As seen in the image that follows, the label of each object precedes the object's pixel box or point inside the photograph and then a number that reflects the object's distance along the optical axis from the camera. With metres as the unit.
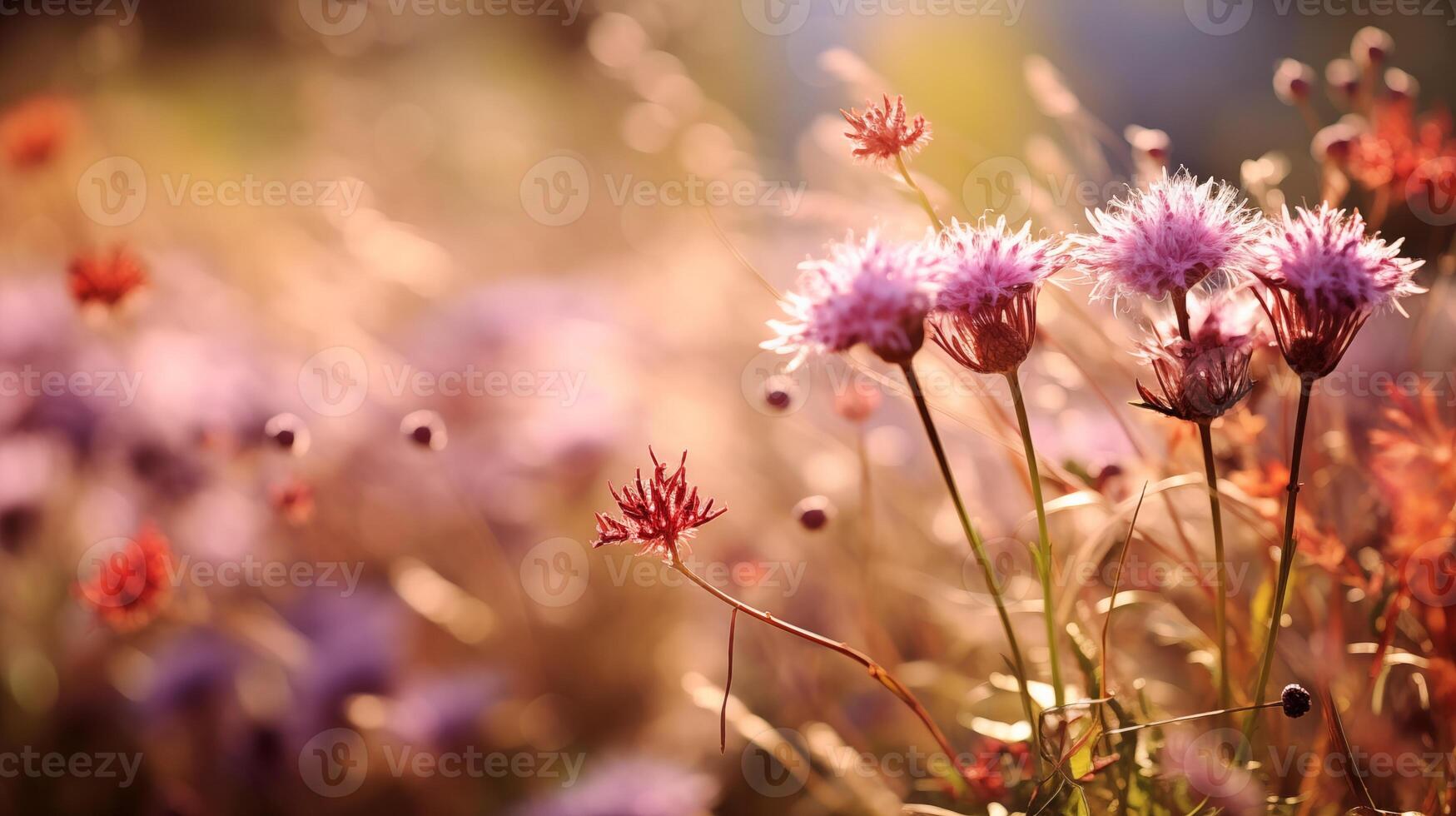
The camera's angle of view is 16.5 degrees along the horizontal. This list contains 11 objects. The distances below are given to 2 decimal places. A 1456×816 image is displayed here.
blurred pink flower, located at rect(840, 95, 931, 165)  1.13
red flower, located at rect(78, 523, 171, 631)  1.23
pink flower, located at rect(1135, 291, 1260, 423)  1.10
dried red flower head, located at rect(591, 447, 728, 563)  1.11
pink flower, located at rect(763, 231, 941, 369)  1.10
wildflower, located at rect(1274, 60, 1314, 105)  1.22
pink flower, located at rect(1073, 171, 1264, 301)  1.11
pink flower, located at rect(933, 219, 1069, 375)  1.11
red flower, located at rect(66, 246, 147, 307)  1.26
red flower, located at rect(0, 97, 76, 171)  1.67
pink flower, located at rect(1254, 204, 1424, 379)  1.10
